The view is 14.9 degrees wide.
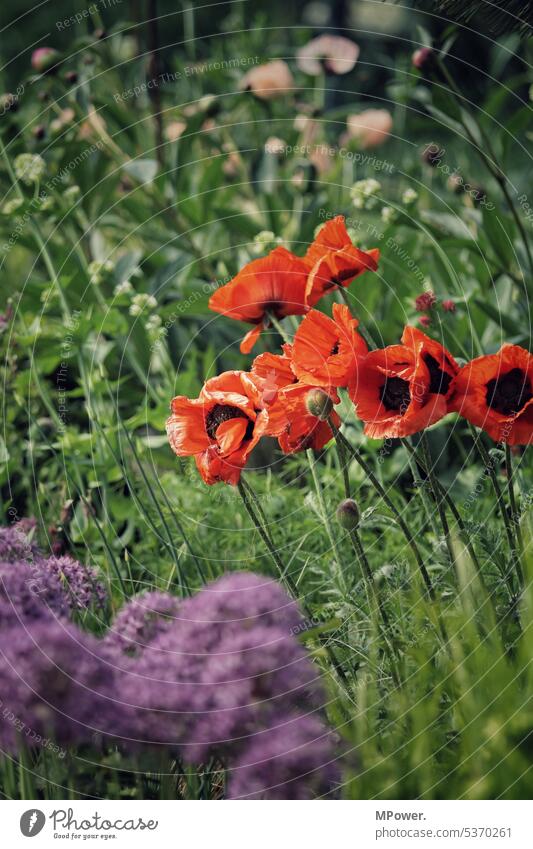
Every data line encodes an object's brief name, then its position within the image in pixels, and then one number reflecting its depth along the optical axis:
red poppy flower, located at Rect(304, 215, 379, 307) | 2.03
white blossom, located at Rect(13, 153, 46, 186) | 2.52
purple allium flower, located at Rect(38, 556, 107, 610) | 2.09
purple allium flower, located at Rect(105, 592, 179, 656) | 1.94
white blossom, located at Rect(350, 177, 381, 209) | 2.50
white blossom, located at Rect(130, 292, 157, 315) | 2.37
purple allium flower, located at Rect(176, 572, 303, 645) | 1.86
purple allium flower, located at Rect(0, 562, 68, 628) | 1.90
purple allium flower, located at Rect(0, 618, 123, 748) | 1.81
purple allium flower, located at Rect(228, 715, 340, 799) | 1.80
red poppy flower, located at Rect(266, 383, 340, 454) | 1.98
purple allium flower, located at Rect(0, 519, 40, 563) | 2.09
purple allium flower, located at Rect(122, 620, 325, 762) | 1.82
